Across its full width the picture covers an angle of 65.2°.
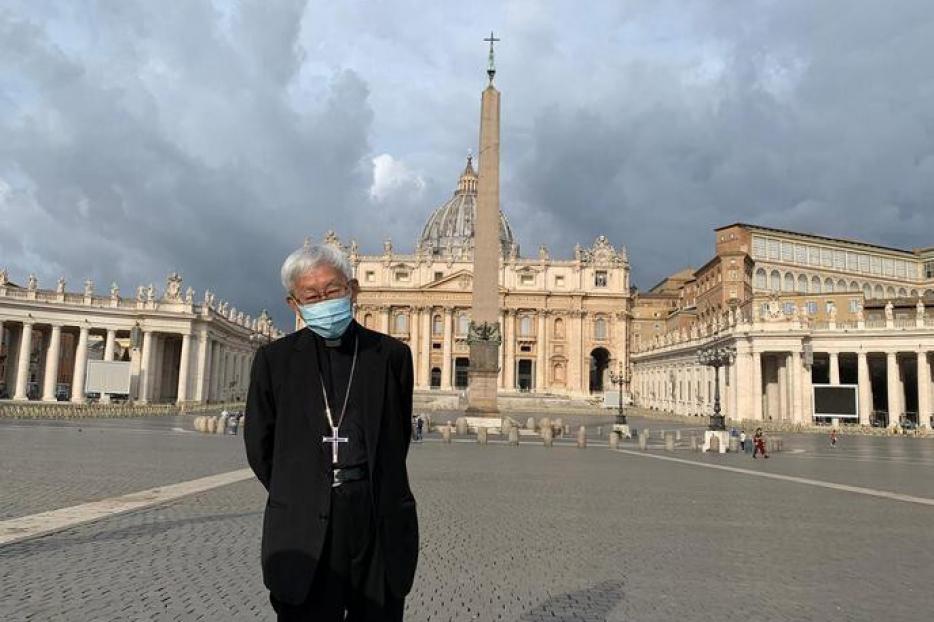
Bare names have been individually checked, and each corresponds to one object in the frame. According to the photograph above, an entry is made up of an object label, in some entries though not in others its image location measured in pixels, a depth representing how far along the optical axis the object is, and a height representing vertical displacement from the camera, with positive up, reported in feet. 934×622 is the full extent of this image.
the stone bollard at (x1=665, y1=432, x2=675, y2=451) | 83.46 -3.87
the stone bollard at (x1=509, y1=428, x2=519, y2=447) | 85.71 -3.80
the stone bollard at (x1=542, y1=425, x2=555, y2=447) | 85.66 -3.68
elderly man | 8.95 -0.74
